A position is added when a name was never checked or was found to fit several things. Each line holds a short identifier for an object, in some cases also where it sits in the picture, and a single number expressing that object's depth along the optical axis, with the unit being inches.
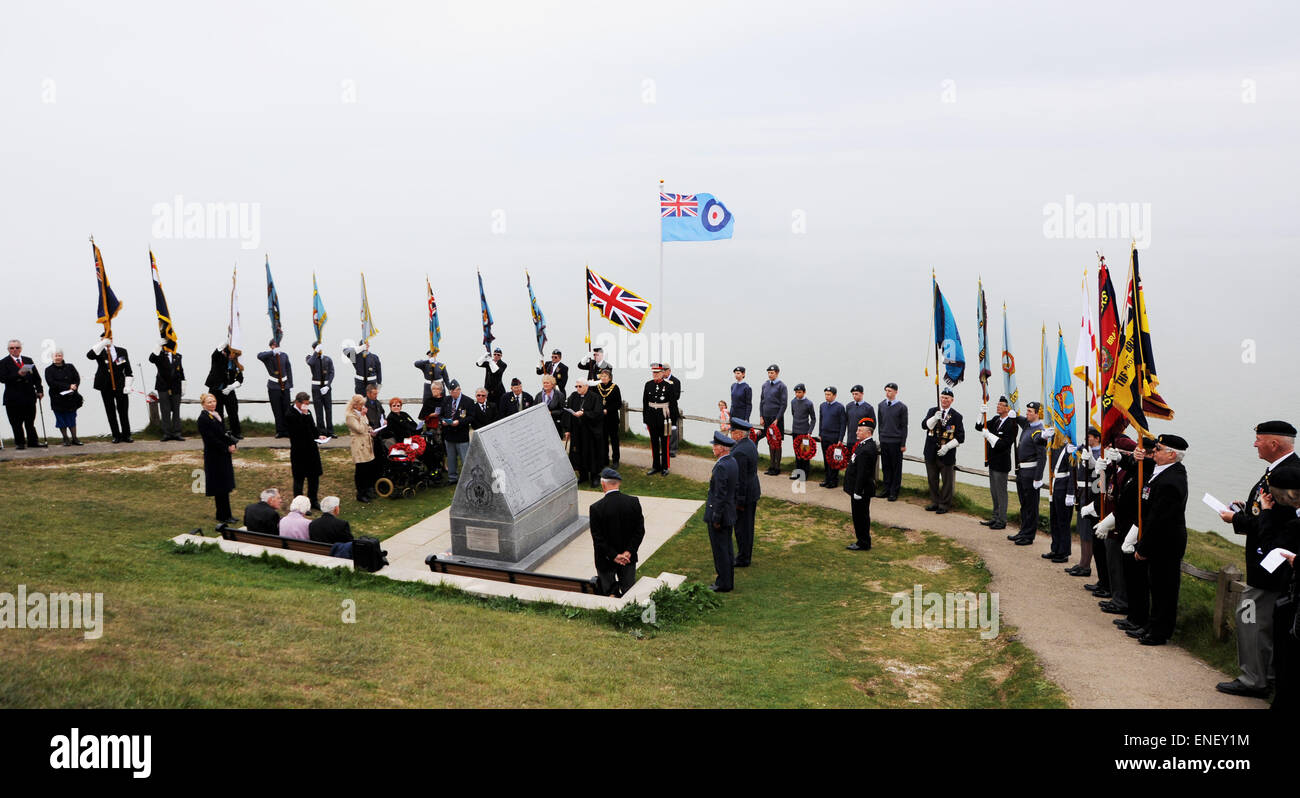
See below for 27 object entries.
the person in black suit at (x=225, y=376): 639.8
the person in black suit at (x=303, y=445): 492.7
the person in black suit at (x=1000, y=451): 467.8
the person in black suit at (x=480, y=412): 569.6
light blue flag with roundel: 676.1
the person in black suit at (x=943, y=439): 506.6
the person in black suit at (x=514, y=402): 595.2
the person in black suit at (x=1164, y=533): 296.7
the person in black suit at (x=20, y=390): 610.5
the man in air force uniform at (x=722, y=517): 388.2
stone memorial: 412.8
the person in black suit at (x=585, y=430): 594.5
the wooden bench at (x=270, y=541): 383.9
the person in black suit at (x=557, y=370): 680.4
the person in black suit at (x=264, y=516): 402.0
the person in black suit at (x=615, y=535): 352.8
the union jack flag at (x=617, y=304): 616.1
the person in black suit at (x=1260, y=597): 254.8
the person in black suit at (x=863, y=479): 443.2
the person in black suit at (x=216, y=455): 448.5
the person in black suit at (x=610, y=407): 604.4
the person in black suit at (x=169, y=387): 655.1
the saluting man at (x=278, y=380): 655.1
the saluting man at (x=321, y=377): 673.0
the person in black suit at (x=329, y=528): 388.2
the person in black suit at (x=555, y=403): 597.9
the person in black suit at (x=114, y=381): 622.8
